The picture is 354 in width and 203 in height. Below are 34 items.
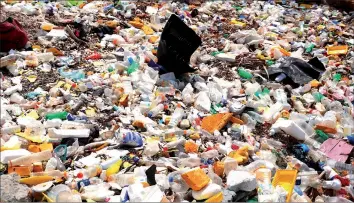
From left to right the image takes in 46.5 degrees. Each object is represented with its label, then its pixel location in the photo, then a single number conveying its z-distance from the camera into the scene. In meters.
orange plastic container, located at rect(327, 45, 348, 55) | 6.00
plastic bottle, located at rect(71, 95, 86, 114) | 3.98
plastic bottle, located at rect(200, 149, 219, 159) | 3.55
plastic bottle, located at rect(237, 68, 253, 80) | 5.07
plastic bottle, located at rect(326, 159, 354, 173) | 3.68
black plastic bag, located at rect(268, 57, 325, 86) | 5.07
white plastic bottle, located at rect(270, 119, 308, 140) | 3.96
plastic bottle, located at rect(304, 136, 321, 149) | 3.97
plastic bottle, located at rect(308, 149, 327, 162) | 3.76
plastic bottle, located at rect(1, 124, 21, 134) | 3.52
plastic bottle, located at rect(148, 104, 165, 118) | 4.09
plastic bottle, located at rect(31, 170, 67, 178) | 3.07
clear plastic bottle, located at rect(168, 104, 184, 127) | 3.98
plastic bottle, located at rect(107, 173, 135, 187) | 3.13
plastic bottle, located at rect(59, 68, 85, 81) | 4.59
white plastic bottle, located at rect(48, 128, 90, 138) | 3.51
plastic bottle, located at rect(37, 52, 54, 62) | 4.88
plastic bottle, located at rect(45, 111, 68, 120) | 3.80
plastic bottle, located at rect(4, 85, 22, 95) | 4.20
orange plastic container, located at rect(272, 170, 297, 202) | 3.25
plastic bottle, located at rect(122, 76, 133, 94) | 4.40
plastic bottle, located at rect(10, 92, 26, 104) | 4.06
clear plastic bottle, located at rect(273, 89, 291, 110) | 4.47
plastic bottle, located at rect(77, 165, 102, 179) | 3.15
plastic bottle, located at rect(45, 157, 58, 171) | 3.16
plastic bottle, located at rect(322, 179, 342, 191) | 3.37
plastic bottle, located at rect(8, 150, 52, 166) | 3.14
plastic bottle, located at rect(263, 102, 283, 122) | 4.25
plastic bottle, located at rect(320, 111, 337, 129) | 4.17
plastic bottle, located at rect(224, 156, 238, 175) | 3.35
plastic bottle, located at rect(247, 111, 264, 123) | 4.19
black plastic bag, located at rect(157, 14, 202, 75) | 4.79
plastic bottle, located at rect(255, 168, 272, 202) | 3.14
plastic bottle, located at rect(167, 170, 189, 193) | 3.14
